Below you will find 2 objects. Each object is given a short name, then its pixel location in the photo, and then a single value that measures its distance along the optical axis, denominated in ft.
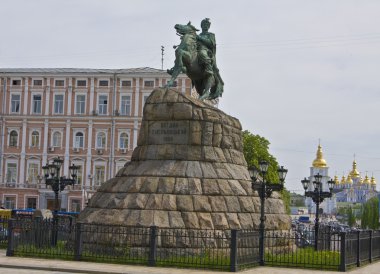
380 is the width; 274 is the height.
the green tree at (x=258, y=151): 176.30
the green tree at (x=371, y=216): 316.27
